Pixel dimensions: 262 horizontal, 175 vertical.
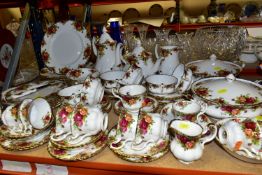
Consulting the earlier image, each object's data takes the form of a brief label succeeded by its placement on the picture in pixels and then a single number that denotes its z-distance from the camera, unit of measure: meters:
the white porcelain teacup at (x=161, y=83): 0.83
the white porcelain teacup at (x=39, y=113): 0.72
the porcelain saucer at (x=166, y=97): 0.84
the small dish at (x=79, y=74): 0.94
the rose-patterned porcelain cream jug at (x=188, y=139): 0.59
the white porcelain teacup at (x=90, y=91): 0.78
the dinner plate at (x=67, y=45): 1.09
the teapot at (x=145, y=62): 0.95
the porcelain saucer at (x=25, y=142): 0.72
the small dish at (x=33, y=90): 0.86
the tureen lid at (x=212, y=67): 0.93
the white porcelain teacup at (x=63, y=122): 0.68
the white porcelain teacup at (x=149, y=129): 0.64
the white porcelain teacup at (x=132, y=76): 0.86
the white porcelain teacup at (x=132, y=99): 0.74
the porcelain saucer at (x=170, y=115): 0.72
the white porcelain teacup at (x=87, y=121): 0.67
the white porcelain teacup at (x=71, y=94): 0.77
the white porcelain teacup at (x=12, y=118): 0.73
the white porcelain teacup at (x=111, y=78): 0.91
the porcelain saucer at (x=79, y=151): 0.66
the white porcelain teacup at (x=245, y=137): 0.59
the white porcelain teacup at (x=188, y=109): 0.66
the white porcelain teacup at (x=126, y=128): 0.65
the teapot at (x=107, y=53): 1.00
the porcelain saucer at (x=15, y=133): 0.71
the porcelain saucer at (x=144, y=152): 0.63
